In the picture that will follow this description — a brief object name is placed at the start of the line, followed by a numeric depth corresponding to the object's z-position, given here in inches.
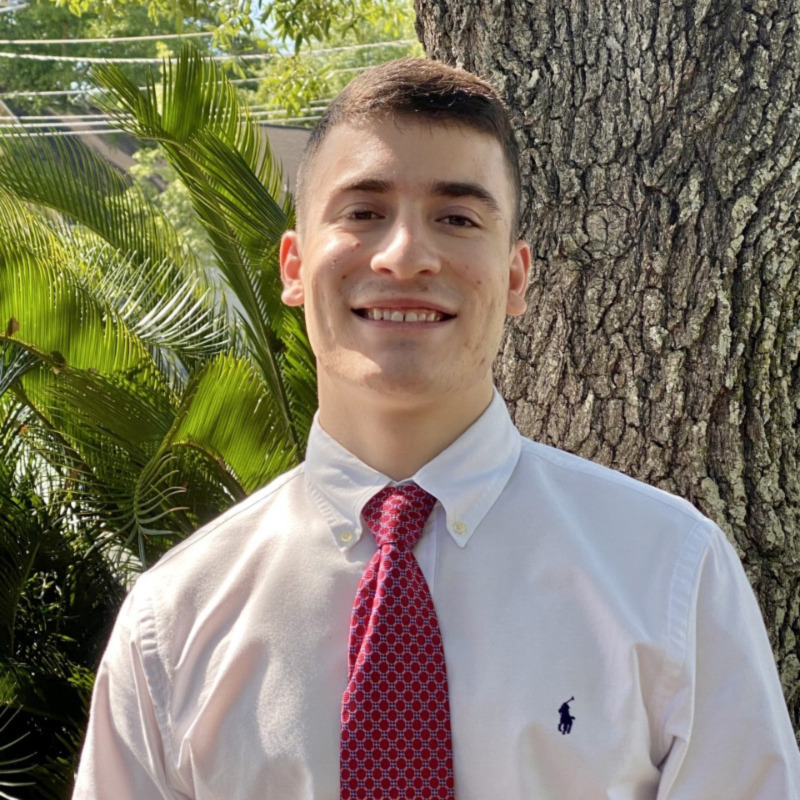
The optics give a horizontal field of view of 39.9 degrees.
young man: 63.8
